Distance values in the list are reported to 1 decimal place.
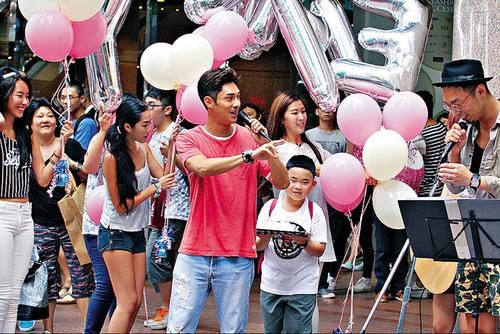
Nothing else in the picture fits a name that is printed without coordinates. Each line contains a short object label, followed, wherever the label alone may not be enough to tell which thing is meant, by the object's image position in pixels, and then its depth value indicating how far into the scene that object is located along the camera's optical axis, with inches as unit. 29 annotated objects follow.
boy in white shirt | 436.5
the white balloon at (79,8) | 421.7
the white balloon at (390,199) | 417.3
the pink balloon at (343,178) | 429.1
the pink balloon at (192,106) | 443.0
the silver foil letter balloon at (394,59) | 434.2
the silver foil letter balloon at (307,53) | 425.3
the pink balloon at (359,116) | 417.0
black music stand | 346.3
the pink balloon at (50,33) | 421.4
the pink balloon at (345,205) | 444.4
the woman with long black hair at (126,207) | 457.5
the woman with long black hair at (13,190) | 432.4
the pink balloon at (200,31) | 444.7
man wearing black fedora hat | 383.3
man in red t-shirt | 394.8
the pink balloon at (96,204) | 488.0
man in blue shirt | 588.8
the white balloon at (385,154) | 406.7
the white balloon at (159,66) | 451.6
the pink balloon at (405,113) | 414.0
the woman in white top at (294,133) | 481.2
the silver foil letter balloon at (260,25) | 468.2
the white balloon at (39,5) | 427.9
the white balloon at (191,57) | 427.4
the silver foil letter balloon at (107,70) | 462.8
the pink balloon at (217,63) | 452.9
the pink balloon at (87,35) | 435.3
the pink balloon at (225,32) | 435.9
